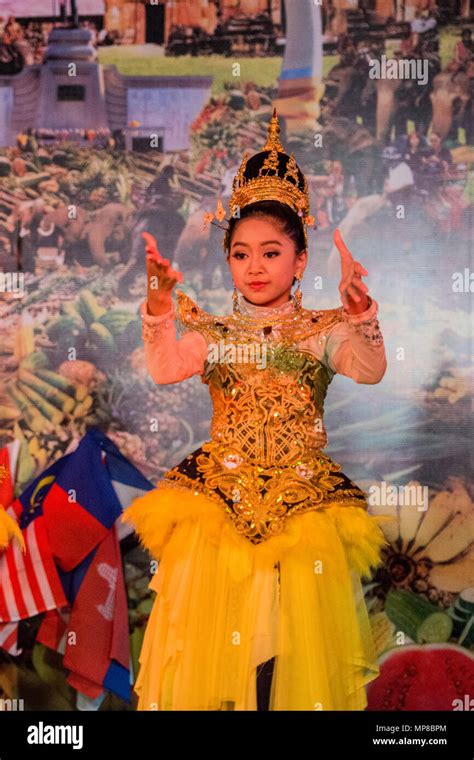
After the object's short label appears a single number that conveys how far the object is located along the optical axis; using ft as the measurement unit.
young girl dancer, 13.38
